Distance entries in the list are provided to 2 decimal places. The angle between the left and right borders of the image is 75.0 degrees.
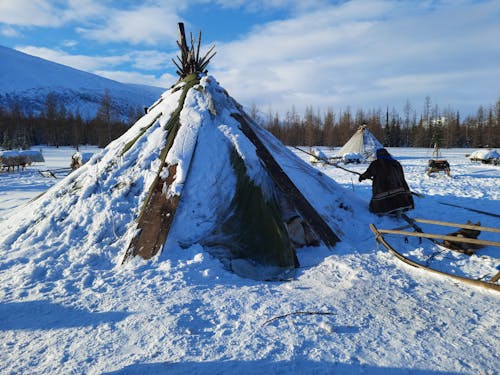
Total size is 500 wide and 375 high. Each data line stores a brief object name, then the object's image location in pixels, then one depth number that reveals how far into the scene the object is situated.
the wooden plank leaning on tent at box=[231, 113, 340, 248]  5.07
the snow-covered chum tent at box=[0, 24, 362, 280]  4.56
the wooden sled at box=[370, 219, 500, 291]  3.67
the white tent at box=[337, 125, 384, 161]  24.45
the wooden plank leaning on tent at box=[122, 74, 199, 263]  4.45
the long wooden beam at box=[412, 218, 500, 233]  3.62
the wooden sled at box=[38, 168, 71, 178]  17.14
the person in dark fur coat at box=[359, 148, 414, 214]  5.98
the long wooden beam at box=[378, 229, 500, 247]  3.55
